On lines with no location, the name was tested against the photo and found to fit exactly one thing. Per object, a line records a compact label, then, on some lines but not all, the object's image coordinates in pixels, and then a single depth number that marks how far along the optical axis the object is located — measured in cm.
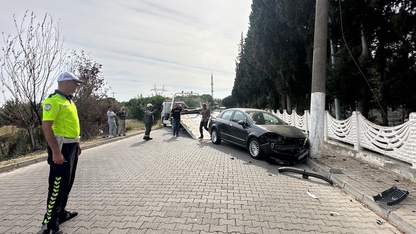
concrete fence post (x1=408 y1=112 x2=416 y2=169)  500
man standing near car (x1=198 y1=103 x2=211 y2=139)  1223
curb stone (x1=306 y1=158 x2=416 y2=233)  330
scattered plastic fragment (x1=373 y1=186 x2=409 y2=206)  395
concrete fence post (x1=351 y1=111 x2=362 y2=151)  702
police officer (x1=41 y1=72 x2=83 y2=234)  299
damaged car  705
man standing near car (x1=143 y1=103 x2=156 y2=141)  1195
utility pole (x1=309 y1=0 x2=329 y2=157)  728
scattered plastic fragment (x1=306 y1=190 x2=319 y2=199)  452
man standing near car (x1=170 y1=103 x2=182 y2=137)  1313
